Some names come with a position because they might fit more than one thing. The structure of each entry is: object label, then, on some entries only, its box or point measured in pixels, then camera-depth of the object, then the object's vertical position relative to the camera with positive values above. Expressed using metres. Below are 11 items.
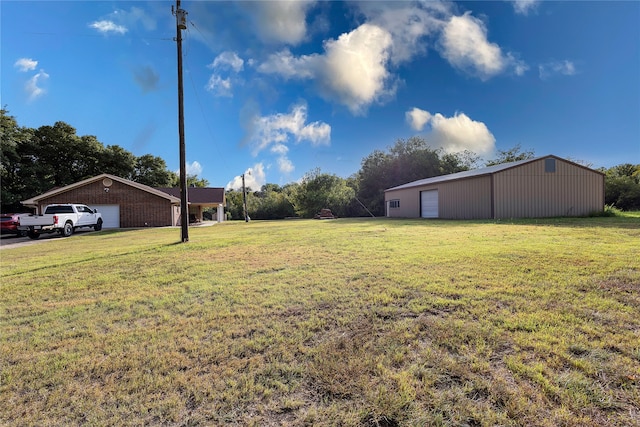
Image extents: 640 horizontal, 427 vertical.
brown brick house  23.22 +1.57
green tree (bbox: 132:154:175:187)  39.75 +6.47
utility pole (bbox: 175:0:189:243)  10.84 +3.36
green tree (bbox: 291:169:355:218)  38.03 +2.64
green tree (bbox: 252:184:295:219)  44.44 +1.33
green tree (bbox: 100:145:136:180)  35.48 +7.10
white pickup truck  15.74 +0.05
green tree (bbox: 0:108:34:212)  25.97 +5.86
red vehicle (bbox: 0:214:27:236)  18.62 -0.17
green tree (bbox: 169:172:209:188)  44.66 +6.53
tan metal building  17.80 +1.23
